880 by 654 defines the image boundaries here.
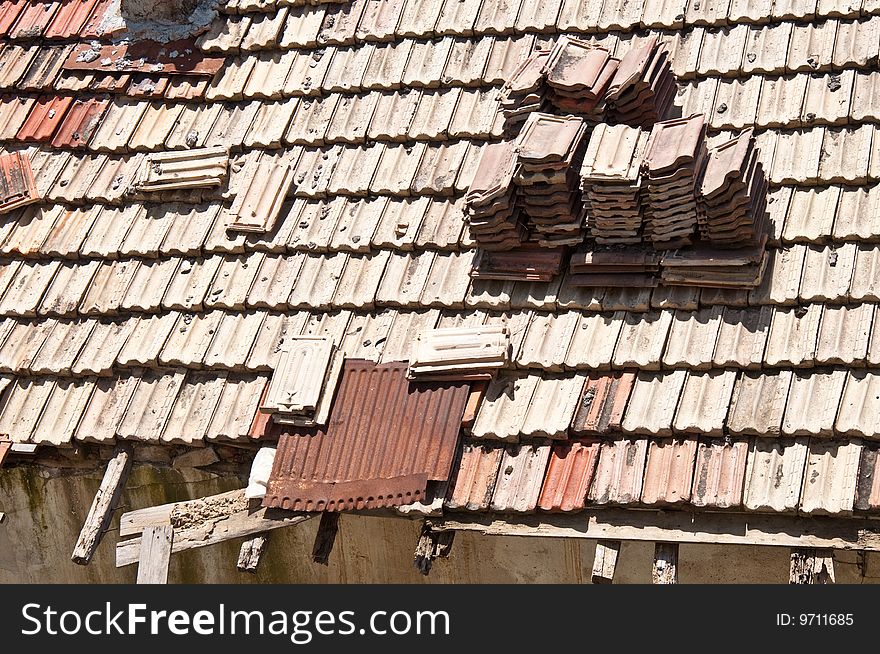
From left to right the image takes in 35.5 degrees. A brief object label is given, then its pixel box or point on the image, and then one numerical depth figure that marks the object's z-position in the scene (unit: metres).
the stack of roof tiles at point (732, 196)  8.55
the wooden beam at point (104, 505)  8.95
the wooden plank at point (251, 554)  8.66
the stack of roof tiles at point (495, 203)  9.06
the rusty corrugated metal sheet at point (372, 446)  8.68
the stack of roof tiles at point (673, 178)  8.58
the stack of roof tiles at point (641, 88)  9.23
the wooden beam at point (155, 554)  8.77
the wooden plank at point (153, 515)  9.02
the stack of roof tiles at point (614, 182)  8.73
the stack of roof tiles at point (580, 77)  9.21
